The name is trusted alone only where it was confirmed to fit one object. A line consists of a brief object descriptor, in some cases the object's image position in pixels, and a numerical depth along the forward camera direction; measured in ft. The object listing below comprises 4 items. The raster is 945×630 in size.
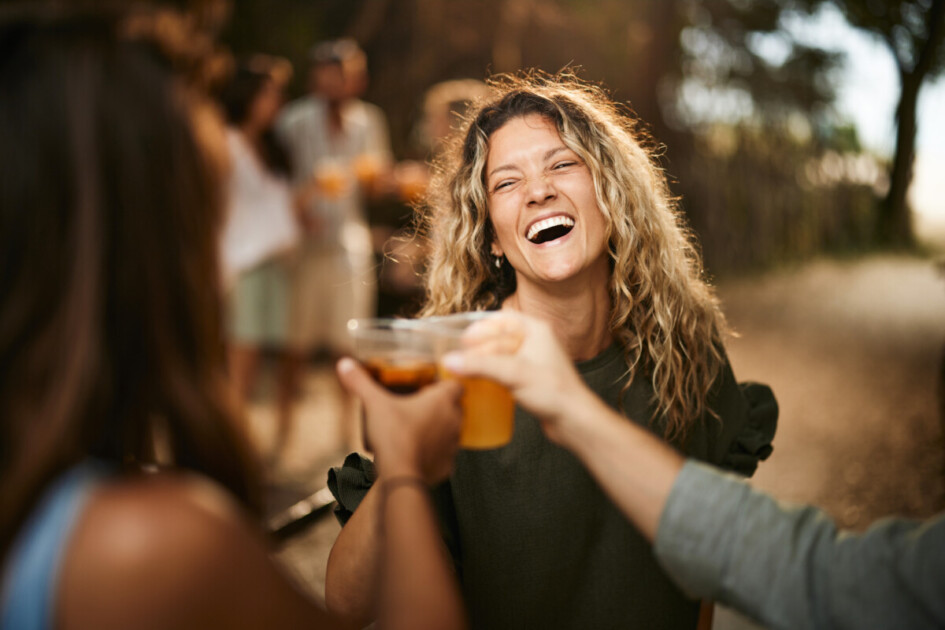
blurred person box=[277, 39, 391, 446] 14.06
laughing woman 5.18
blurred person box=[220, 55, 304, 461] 12.85
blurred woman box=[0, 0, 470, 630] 2.42
